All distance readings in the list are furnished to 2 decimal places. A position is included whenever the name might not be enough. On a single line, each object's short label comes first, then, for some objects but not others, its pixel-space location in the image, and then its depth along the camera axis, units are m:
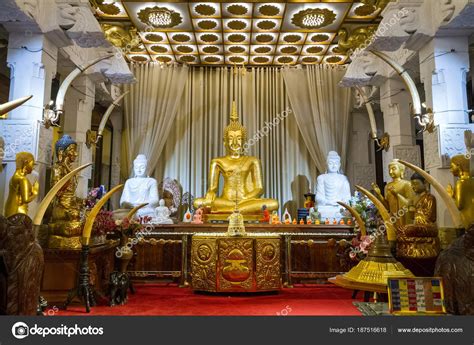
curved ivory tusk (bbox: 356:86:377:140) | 5.43
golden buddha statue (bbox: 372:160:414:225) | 3.67
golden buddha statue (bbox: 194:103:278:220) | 6.07
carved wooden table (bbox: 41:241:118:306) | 3.08
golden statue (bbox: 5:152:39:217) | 2.77
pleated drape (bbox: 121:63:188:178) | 6.85
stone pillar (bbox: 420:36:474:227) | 3.70
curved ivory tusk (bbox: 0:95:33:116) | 1.97
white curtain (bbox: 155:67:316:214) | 7.12
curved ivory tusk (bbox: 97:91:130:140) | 5.28
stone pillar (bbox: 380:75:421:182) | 5.16
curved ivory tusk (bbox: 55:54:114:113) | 3.86
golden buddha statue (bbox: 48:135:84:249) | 3.13
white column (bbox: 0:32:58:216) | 3.63
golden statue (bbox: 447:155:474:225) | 2.93
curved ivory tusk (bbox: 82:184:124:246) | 2.86
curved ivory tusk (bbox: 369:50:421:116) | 3.91
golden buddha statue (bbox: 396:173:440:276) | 2.96
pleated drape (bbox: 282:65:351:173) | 6.89
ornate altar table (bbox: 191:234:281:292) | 3.64
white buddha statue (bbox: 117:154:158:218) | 5.93
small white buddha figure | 5.14
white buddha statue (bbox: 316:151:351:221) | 5.95
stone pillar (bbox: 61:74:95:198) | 5.10
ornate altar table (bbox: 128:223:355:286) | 4.55
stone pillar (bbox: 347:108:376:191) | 7.14
